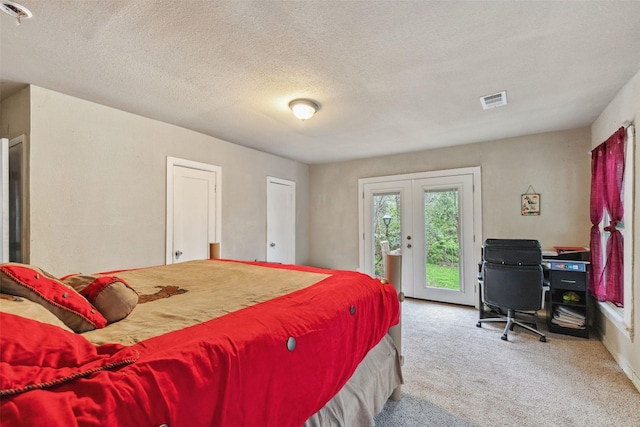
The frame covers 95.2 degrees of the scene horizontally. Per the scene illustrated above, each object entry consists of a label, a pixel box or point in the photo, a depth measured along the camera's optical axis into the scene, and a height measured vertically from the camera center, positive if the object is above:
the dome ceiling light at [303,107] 2.74 +1.07
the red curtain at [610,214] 2.53 +0.05
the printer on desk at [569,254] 3.26 -0.40
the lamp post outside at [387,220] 5.00 +0.00
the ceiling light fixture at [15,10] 1.54 +1.15
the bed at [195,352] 0.66 -0.39
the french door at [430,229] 4.30 -0.14
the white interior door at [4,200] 2.29 +0.17
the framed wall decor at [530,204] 3.87 +0.20
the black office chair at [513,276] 2.94 -0.59
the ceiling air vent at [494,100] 2.65 +1.13
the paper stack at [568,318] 3.09 -1.07
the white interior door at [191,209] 3.47 +0.15
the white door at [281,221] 4.88 -0.01
